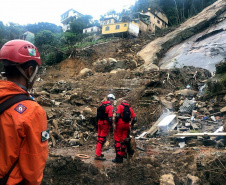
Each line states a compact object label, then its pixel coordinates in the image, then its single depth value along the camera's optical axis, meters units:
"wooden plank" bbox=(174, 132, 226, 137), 6.63
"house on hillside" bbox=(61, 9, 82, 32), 59.44
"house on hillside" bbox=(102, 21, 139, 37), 34.39
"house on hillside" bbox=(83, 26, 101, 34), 47.25
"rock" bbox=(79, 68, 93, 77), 22.87
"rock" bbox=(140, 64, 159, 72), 20.56
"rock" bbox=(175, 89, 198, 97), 12.73
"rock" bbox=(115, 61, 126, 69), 24.28
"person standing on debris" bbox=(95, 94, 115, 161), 6.24
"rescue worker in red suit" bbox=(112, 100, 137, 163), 6.04
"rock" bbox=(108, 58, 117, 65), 24.93
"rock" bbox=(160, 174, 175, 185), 3.98
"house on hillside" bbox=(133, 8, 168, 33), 39.69
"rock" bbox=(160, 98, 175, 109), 11.42
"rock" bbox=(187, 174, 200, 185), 4.19
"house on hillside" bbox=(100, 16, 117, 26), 49.50
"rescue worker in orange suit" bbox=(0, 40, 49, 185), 1.46
